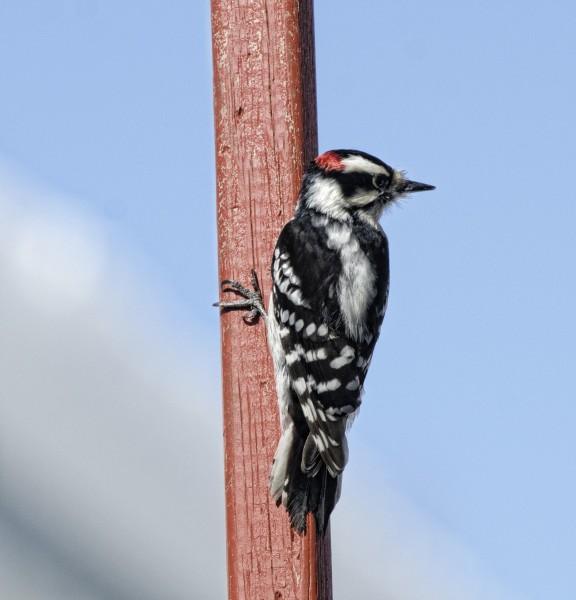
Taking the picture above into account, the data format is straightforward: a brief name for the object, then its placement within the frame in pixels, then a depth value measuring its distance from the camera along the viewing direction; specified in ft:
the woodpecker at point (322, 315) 26.58
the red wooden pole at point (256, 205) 26.12
